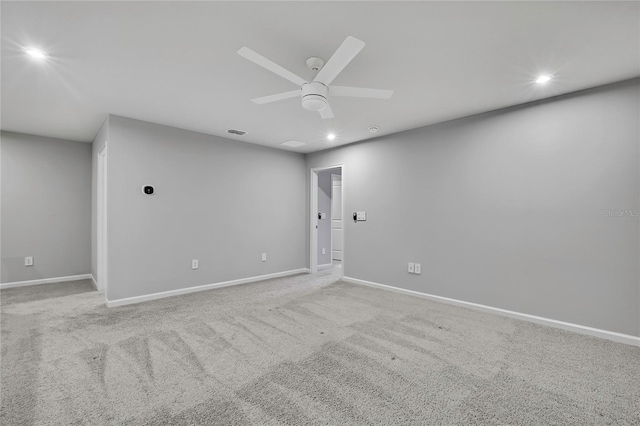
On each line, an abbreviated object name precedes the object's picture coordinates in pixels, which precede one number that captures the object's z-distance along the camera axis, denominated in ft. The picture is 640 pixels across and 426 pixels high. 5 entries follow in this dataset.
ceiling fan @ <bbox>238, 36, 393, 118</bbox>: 5.36
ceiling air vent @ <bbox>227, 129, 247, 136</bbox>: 13.47
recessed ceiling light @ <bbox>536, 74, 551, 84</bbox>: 8.09
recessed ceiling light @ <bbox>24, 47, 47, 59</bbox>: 6.70
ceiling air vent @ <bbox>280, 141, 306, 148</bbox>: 15.56
